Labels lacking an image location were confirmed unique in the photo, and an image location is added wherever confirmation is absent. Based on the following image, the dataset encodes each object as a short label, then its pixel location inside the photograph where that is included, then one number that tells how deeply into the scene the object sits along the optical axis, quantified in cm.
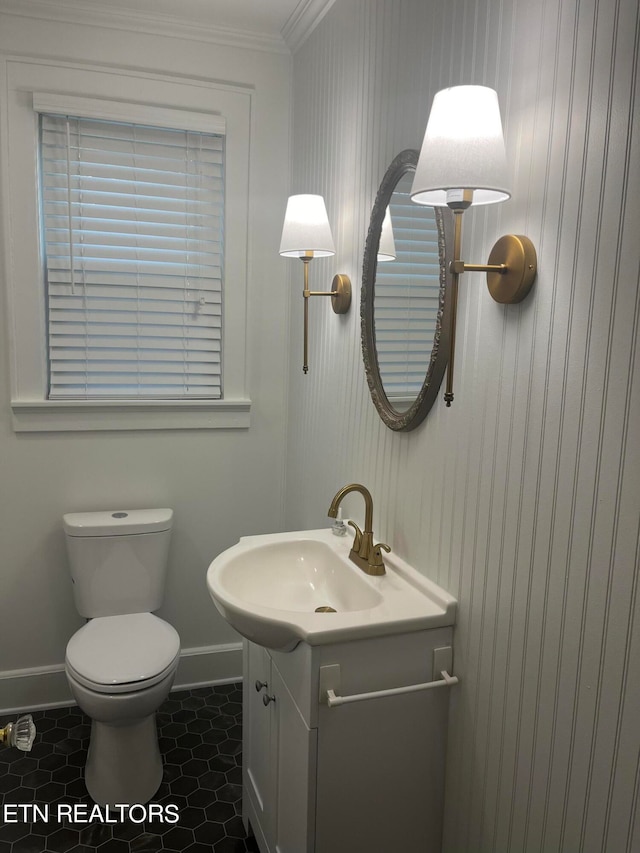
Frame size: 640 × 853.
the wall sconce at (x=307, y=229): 201
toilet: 206
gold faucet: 173
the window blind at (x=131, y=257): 250
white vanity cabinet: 143
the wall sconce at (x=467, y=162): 113
